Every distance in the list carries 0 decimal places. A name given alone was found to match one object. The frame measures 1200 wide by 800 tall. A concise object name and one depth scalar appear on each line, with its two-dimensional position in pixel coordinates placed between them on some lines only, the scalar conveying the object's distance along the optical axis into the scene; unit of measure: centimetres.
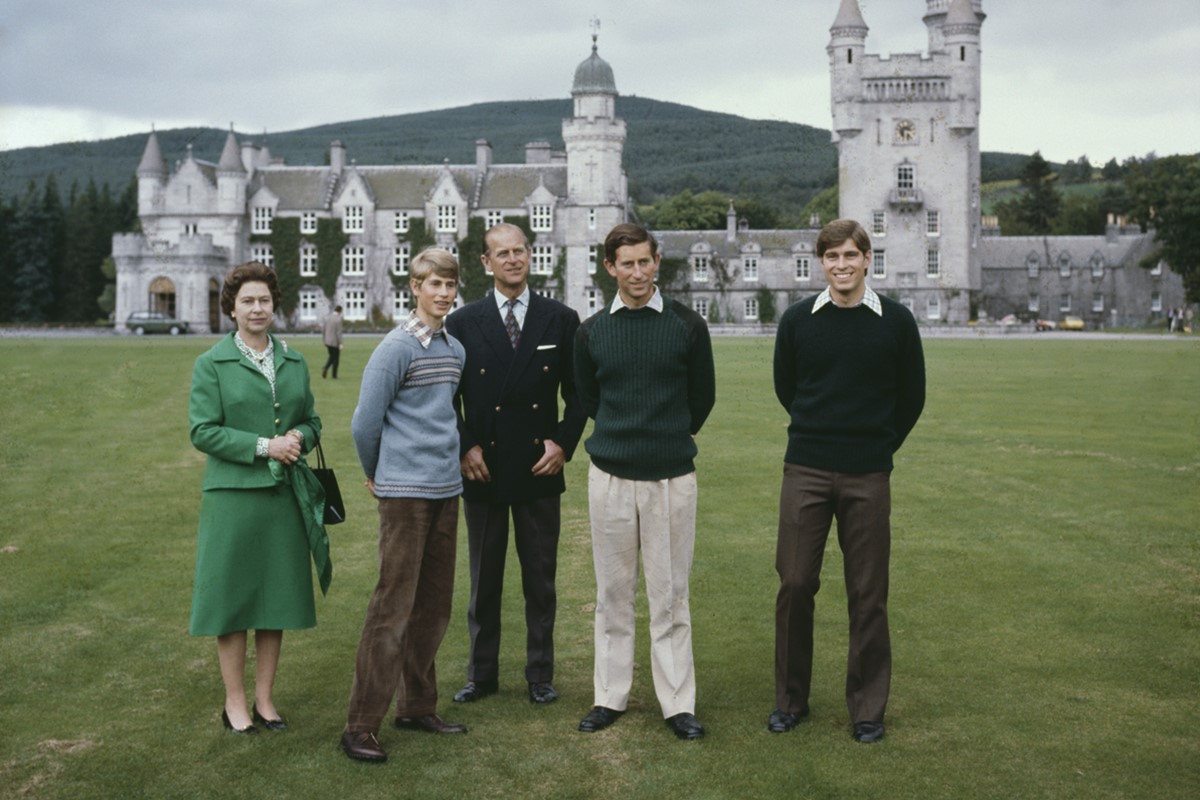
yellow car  8204
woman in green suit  595
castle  7369
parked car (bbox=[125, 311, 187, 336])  6588
